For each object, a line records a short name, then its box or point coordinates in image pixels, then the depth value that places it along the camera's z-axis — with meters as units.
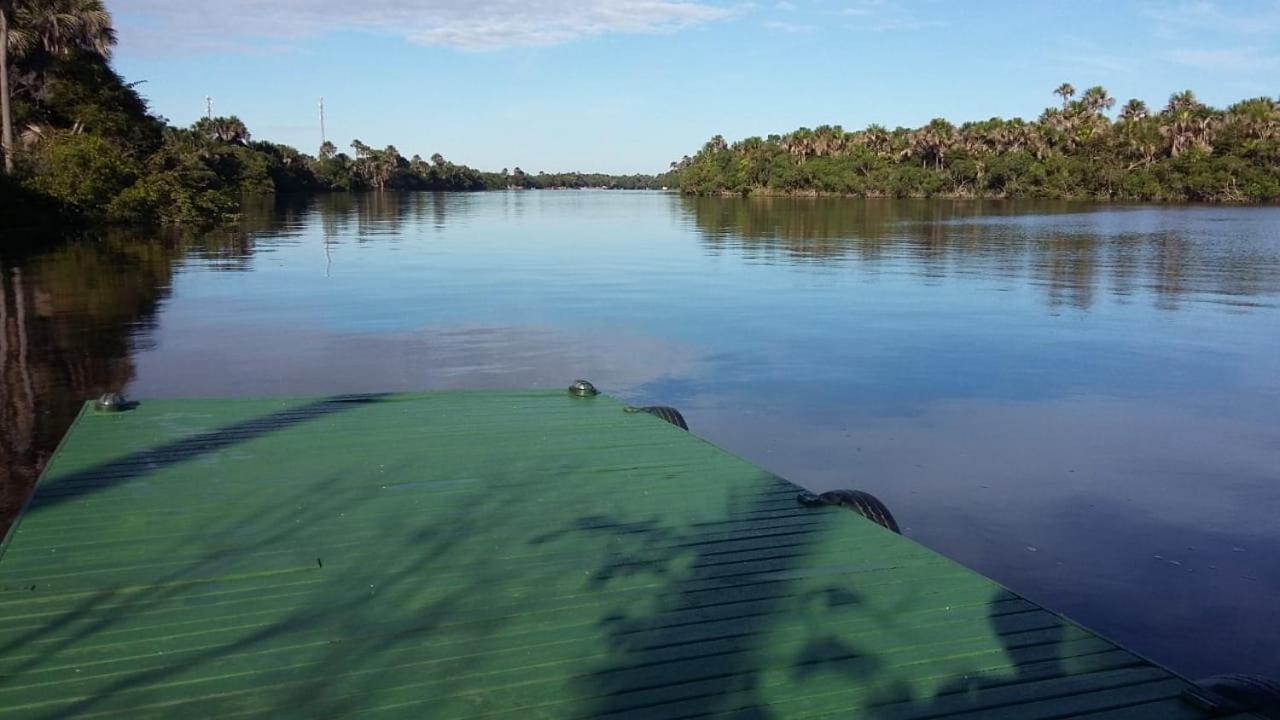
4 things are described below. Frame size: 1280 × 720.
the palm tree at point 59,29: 40.53
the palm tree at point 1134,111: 107.25
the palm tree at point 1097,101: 108.94
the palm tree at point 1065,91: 111.94
